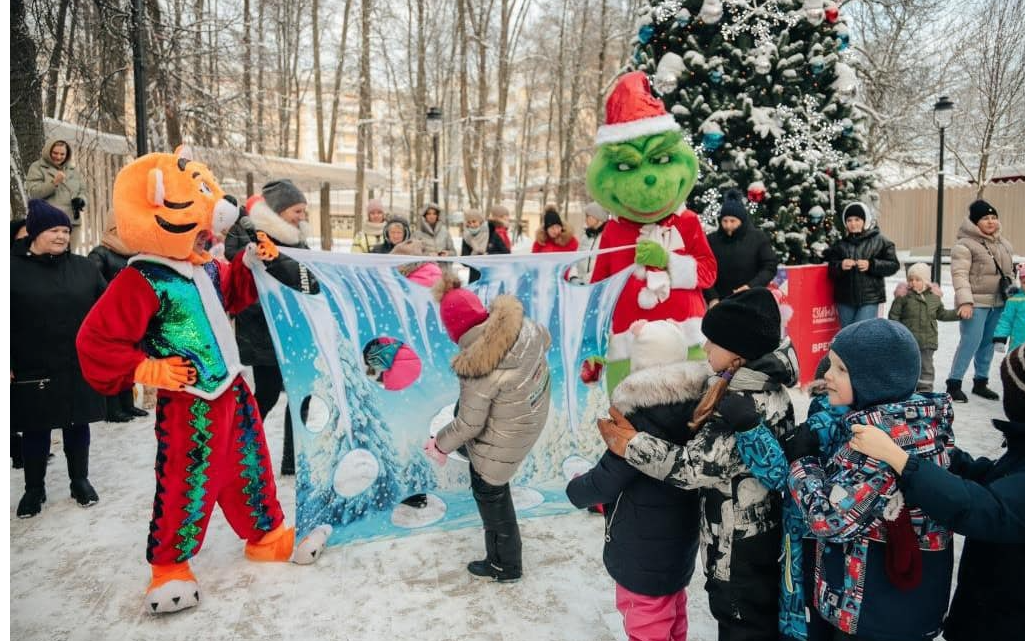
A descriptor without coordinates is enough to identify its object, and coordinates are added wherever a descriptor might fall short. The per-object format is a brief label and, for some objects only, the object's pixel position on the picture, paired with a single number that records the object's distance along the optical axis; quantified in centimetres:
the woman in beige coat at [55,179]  713
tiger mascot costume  305
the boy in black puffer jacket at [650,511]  229
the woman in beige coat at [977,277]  629
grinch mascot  401
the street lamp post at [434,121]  1566
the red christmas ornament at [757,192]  751
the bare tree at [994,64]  1775
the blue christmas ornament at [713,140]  755
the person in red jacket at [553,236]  749
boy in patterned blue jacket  194
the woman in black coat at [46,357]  416
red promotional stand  659
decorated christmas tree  759
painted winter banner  347
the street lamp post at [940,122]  1318
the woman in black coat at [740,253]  610
